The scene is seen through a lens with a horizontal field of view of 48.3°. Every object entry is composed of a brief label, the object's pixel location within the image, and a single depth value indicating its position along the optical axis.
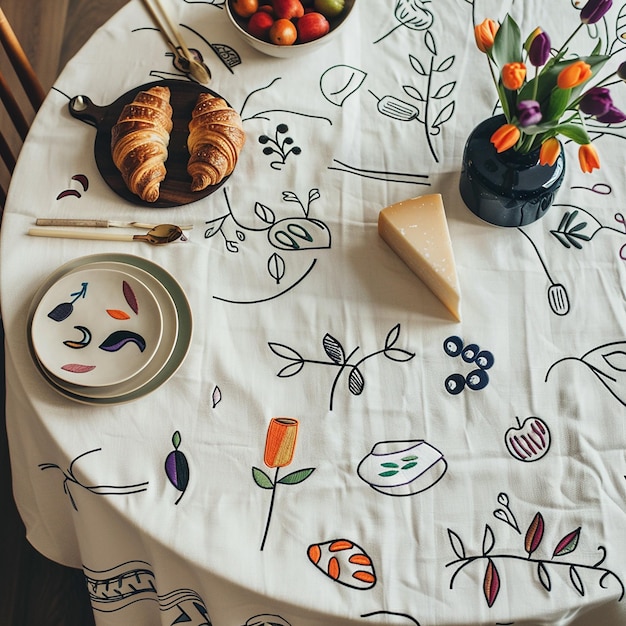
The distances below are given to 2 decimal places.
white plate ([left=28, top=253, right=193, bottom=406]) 1.03
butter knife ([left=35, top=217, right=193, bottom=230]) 1.17
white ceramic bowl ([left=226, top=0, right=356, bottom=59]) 1.31
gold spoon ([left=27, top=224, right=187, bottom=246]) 1.16
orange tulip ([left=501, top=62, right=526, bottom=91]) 0.92
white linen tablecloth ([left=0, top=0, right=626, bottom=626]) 0.93
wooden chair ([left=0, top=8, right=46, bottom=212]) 1.38
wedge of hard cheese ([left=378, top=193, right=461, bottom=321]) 1.10
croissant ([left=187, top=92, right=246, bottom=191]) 1.18
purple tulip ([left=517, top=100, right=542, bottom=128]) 0.91
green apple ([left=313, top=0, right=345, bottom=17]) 1.33
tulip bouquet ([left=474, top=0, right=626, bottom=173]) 0.92
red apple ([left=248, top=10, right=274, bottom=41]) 1.32
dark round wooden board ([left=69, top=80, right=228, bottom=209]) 1.20
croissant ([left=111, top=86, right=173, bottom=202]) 1.17
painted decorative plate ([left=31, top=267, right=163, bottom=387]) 1.04
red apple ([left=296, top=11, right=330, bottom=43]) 1.31
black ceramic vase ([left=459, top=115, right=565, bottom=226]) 1.10
